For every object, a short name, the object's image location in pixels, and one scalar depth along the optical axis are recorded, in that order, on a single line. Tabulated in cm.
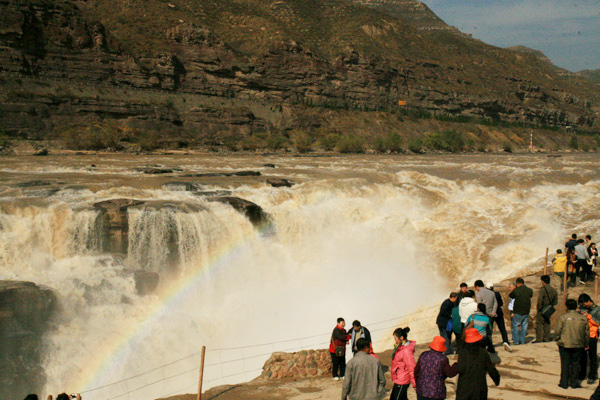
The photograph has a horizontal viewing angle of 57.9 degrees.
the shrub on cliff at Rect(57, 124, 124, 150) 5050
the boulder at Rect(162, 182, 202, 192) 2459
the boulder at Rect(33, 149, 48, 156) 4463
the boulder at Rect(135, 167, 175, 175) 3159
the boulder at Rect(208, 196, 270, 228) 2094
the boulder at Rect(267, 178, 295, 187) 2659
